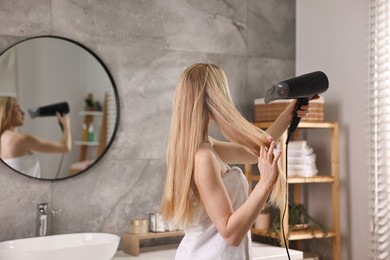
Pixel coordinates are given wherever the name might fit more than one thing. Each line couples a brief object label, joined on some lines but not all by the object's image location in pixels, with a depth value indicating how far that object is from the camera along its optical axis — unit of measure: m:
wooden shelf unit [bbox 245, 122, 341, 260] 3.35
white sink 2.45
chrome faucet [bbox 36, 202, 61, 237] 2.88
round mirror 2.88
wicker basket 3.42
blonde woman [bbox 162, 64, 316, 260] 1.73
